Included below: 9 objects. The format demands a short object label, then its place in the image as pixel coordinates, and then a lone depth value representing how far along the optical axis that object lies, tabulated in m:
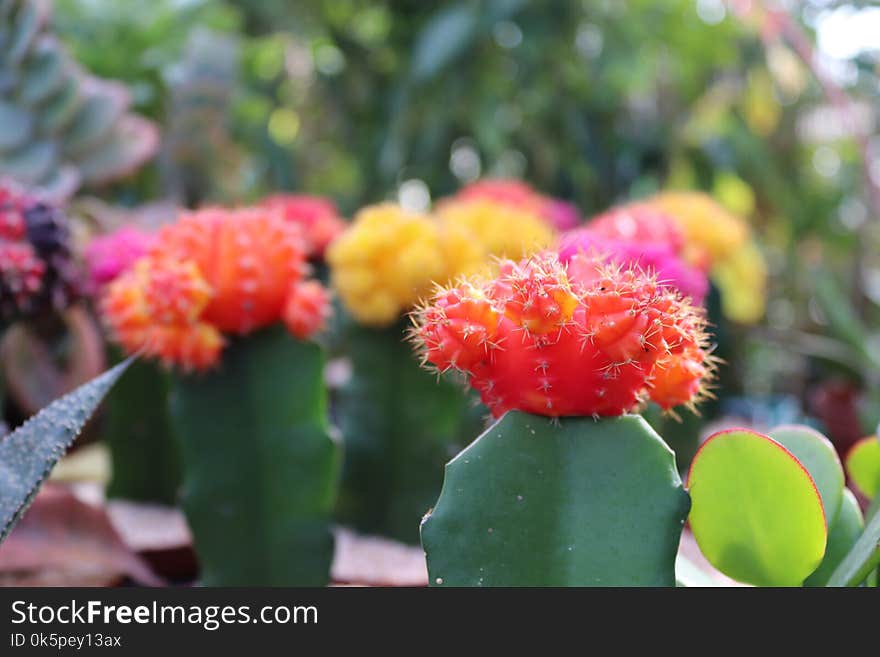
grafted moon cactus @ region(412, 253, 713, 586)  0.24
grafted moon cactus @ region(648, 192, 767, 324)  0.44
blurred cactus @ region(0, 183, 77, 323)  0.32
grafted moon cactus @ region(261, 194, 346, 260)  0.42
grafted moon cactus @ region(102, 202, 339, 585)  0.32
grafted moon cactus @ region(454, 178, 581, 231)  0.46
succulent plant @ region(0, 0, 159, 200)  0.43
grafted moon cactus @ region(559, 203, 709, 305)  0.30
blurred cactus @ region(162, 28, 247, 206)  0.50
